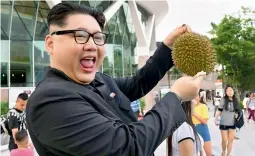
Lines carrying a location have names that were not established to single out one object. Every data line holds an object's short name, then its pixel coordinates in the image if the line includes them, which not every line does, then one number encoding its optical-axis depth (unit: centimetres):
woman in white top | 327
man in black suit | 118
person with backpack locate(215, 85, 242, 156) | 706
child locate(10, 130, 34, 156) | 439
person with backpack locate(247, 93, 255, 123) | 1419
